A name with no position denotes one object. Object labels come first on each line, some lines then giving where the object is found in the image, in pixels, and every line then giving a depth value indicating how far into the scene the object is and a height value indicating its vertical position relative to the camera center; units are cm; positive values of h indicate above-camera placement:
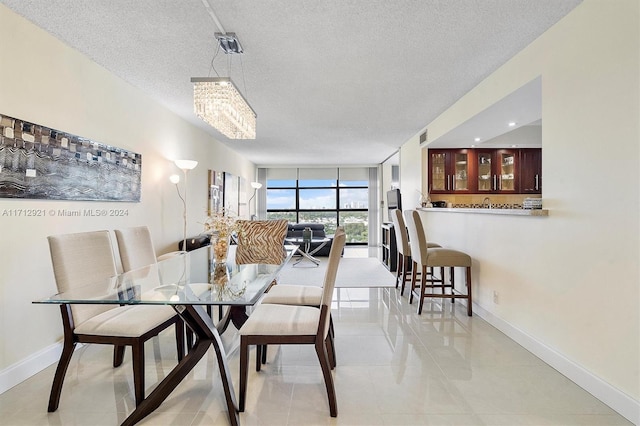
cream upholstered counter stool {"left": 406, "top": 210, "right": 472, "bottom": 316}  339 -44
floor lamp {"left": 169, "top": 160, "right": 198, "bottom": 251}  396 +48
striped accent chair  294 -29
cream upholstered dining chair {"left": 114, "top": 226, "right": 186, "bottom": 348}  236 -32
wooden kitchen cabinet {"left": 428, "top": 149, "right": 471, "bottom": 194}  519 +75
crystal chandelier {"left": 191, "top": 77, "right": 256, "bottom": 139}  227 +83
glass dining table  160 -43
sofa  762 -40
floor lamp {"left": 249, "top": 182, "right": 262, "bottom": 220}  783 +63
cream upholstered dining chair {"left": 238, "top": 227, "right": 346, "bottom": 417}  180 -66
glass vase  246 -25
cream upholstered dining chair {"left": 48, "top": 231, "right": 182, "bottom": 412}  182 -64
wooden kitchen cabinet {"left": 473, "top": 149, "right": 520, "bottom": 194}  515 +76
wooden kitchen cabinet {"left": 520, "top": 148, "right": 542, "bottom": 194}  512 +77
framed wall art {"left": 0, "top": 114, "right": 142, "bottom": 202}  209 +37
